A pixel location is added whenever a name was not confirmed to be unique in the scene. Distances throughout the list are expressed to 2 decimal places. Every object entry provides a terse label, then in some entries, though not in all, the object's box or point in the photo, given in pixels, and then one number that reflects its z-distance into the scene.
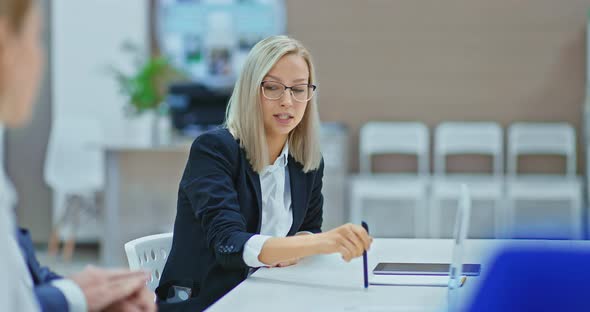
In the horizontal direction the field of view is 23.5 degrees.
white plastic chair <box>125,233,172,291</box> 3.06
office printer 9.39
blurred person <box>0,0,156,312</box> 1.43
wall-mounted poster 11.58
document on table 2.74
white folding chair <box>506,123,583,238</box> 10.07
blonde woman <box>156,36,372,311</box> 3.00
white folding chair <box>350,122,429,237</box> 10.30
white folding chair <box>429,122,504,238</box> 10.17
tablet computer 2.91
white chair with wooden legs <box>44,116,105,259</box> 10.18
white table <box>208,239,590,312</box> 2.40
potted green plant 9.68
